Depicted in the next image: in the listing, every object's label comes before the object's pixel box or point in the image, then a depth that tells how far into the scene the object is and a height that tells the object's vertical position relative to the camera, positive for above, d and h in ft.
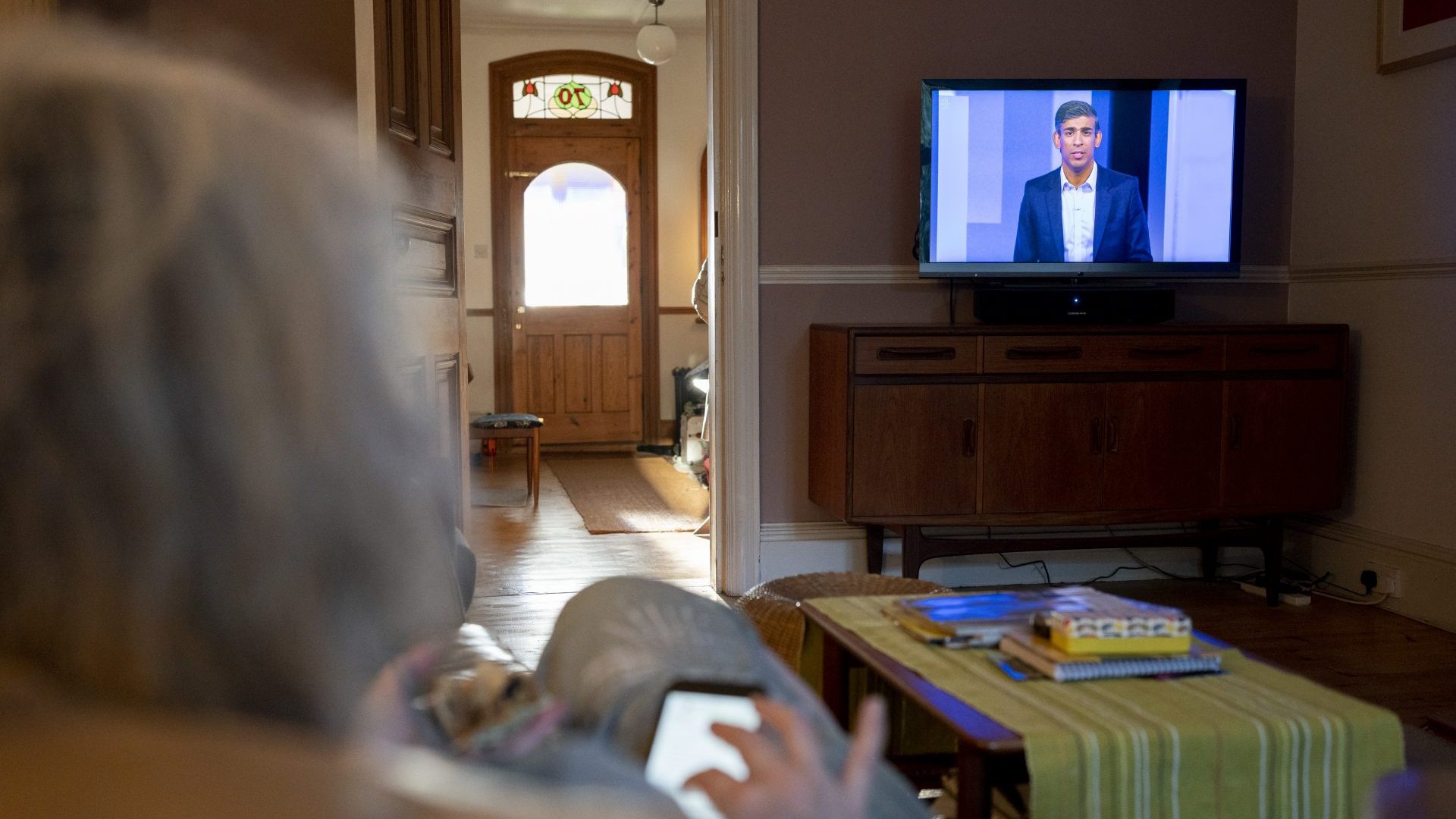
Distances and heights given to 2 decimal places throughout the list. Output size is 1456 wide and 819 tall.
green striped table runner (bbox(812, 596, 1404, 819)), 4.79 -1.82
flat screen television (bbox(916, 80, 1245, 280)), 12.60 +1.34
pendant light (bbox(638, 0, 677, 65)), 21.90 +4.71
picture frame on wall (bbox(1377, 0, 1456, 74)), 11.50 +2.64
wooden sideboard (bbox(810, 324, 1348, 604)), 11.95 -1.26
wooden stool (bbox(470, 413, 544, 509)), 19.58 -2.06
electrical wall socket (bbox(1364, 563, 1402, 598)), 12.57 -2.92
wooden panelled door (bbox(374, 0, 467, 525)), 9.46 +1.22
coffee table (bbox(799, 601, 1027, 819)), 4.81 -1.75
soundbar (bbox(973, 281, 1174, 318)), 12.82 -0.03
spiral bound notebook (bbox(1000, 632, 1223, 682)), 5.57 -1.70
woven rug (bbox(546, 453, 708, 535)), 17.87 -3.29
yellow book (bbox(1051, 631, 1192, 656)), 5.68 -1.63
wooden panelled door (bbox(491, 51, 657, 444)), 26.61 +1.27
